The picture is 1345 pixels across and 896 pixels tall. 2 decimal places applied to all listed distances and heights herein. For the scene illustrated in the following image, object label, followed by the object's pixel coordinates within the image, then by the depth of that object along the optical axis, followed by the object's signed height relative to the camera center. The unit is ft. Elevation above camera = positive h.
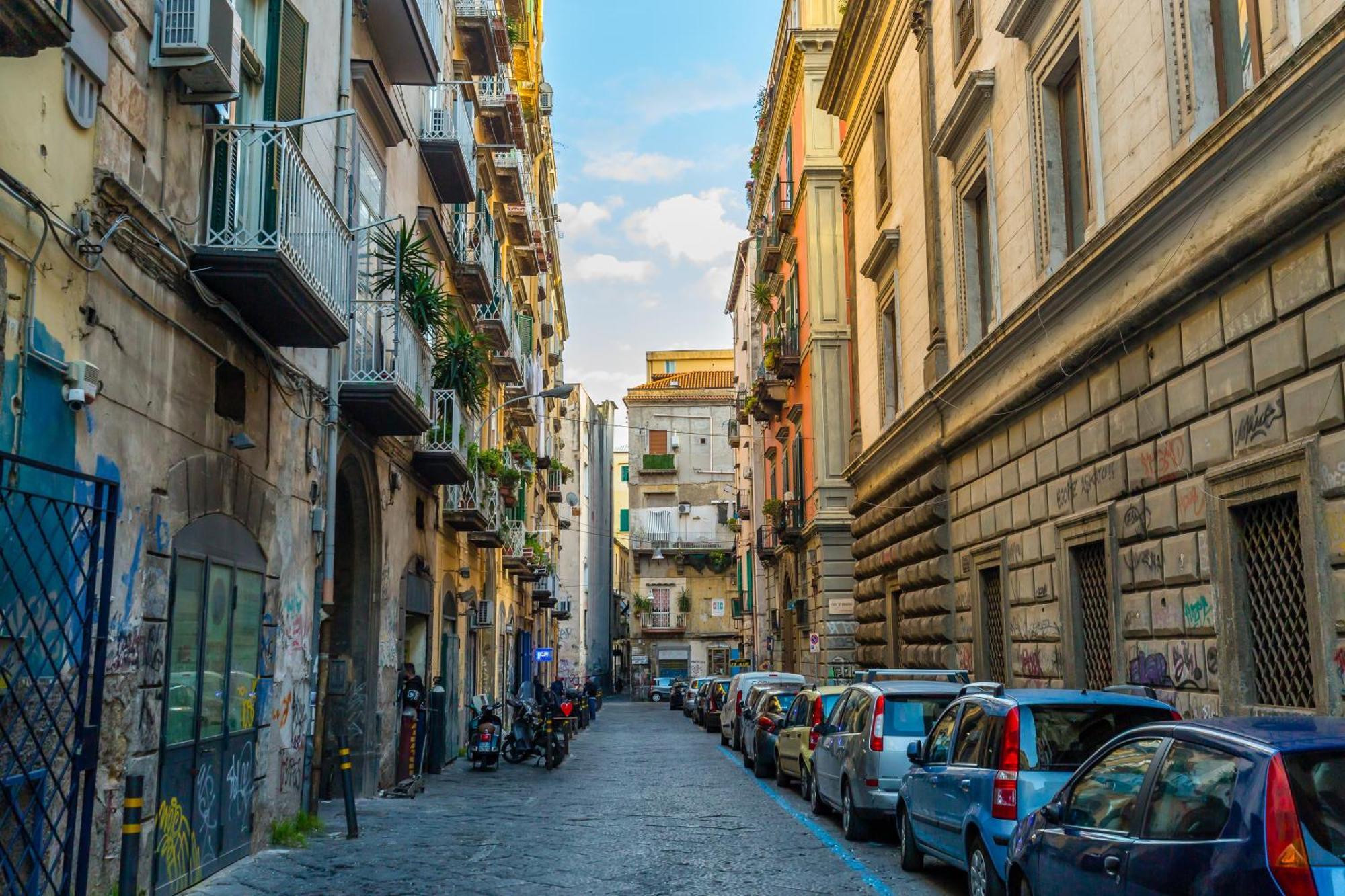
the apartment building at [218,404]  24.07 +6.62
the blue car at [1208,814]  14.83 -2.20
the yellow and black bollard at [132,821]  24.31 -3.18
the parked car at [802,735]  54.80 -3.99
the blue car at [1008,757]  26.61 -2.42
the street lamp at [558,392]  79.82 +15.88
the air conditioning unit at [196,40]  29.66 +14.03
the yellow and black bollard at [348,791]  41.73 -4.55
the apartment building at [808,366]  105.09 +25.25
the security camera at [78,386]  25.16 +5.15
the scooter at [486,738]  70.03 -4.85
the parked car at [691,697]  143.23 -5.82
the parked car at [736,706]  90.27 -4.32
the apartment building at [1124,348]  29.35 +9.02
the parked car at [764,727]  68.69 -4.39
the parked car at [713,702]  119.44 -5.23
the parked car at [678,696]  182.60 -7.12
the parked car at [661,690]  221.66 -7.47
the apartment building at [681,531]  241.76 +21.47
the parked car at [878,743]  40.06 -3.15
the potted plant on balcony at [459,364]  63.52 +13.92
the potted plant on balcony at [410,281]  52.01 +15.22
